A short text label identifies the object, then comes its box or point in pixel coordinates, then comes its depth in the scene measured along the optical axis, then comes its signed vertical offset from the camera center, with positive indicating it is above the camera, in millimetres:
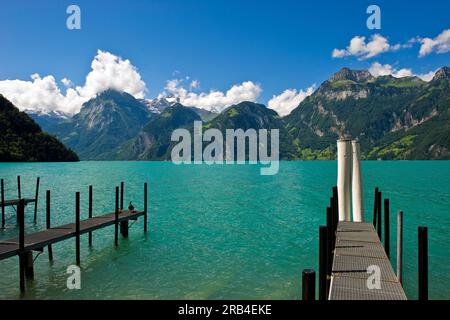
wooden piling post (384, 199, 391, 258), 21219 -3799
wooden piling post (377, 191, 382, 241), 23639 -3755
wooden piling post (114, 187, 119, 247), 27359 -5388
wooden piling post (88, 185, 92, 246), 26938 -6183
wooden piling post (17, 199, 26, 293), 17609 -4973
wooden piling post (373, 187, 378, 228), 24272 -3119
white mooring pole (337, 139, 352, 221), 22844 -624
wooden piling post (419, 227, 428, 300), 10117 -3068
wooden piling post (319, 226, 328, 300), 10875 -3193
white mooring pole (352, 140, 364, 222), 23203 -1694
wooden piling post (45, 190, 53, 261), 22984 -4797
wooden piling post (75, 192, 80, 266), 22203 -4801
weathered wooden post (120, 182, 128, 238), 30047 -5916
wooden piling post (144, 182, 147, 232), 32706 -5450
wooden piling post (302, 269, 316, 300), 7285 -2612
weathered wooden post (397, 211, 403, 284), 14703 -3591
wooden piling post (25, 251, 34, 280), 19141 -5935
